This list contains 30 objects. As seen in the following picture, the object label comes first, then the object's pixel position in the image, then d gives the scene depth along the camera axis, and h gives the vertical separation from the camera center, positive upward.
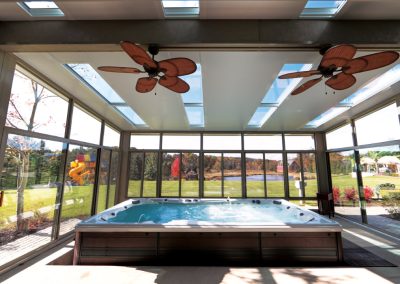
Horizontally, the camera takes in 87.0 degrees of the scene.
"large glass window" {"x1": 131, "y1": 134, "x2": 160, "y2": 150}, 7.66 +1.23
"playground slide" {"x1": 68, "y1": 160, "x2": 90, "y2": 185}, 4.59 +0.06
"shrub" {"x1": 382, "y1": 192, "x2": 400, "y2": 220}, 4.40 -0.55
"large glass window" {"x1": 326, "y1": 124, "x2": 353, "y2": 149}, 5.86 +1.20
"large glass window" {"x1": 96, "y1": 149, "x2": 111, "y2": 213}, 5.93 -0.15
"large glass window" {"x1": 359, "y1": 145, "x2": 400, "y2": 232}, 4.42 -0.12
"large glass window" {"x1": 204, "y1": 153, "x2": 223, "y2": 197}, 7.41 +0.04
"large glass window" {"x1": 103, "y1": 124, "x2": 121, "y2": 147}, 6.22 +1.20
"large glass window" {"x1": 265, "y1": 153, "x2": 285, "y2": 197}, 7.27 +0.09
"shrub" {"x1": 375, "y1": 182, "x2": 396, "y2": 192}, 4.53 -0.18
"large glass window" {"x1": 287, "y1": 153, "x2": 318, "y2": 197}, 7.19 +0.07
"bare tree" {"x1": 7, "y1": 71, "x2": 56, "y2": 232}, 2.97 +0.72
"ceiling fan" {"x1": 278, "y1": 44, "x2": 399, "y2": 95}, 1.89 +1.11
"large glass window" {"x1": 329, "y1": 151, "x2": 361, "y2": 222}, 5.73 -0.18
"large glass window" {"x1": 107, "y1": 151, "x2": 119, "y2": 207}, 6.73 -0.07
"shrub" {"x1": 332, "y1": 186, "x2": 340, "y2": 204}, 6.55 -0.52
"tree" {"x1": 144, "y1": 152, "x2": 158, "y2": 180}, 7.51 +0.33
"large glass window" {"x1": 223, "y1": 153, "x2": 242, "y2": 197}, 7.37 +0.05
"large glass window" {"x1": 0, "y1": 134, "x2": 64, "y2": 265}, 2.95 -0.22
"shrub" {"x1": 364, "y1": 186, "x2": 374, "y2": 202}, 5.14 -0.37
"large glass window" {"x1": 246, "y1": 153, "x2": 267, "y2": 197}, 7.35 +0.05
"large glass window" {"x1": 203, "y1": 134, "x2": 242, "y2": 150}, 7.60 +1.22
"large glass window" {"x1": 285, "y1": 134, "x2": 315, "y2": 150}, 7.45 +1.23
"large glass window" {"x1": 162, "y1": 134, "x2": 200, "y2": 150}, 7.62 +1.21
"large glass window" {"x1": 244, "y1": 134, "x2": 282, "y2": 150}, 7.53 +1.23
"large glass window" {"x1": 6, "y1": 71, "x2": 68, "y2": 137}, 3.00 +1.07
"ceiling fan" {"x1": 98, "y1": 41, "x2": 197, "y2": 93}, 1.94 +1.11
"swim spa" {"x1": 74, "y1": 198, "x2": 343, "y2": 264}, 3.05 -0.96
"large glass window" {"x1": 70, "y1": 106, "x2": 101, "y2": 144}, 4.58 +1.13
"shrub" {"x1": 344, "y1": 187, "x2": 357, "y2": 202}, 5.75 -0.45
